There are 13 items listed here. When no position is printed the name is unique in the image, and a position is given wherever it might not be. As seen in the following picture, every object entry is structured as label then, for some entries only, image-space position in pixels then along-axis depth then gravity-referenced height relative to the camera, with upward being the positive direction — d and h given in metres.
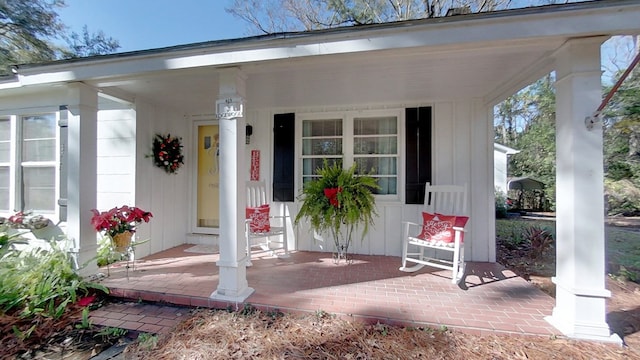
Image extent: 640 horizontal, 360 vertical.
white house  1.84 +0.71
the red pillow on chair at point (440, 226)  2.90 -0.51
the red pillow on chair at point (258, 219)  3.38 -0.50
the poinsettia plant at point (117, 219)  2.63 -0.40
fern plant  3.19 -0.24
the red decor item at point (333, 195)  3.19 -0.17
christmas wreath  3.79 +0.40
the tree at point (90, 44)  8.17 +4.34
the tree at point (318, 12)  7.17 +4.68
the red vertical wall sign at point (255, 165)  4.08 +0.24
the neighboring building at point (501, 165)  10.77 +0.67
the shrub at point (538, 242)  4.14 -0.96
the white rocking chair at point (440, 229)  2.83 -0.55
